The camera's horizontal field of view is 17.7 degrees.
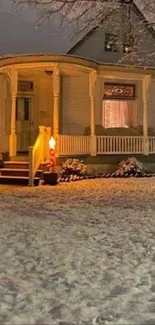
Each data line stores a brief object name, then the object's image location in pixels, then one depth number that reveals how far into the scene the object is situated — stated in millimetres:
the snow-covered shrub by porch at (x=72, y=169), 15852
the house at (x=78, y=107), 15898
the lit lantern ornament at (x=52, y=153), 14810
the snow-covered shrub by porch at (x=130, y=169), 16781
